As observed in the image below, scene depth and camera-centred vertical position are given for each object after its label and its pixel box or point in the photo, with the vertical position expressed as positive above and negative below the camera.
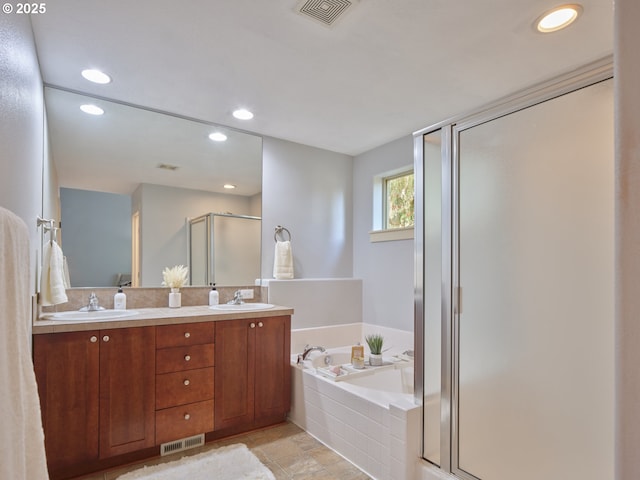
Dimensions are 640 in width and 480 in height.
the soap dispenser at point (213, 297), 3.02 -0.42
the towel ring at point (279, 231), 3.49 +0.14
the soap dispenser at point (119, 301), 2.63 -0.39
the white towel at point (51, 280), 2.15 -0.20
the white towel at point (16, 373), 0.71 -0.26
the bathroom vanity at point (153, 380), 2.02 -0.84
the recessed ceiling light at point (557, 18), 1.70 +1.09
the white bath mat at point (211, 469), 2.09 -1.30
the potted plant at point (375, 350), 2.92 -0.84
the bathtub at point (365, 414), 1.93 -1.03
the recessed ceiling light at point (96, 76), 2.27 +1.07
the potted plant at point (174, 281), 2.82 -0.28
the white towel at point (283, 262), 3.39 -0.15
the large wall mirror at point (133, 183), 2.62 +0.49
